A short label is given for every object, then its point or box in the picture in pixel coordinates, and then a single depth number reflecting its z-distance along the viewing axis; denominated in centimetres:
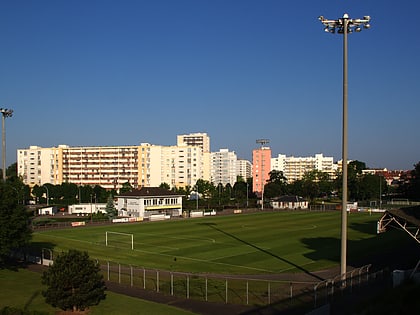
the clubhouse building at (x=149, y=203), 9119
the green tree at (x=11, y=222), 3372
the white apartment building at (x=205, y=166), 17875
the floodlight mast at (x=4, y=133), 5025
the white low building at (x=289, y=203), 11938
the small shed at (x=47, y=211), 10369
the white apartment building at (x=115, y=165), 16688
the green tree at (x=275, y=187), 14788
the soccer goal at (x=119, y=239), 5319
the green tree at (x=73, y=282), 2248
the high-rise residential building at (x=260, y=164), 19308
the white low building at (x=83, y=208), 10294
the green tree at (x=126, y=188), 14000
